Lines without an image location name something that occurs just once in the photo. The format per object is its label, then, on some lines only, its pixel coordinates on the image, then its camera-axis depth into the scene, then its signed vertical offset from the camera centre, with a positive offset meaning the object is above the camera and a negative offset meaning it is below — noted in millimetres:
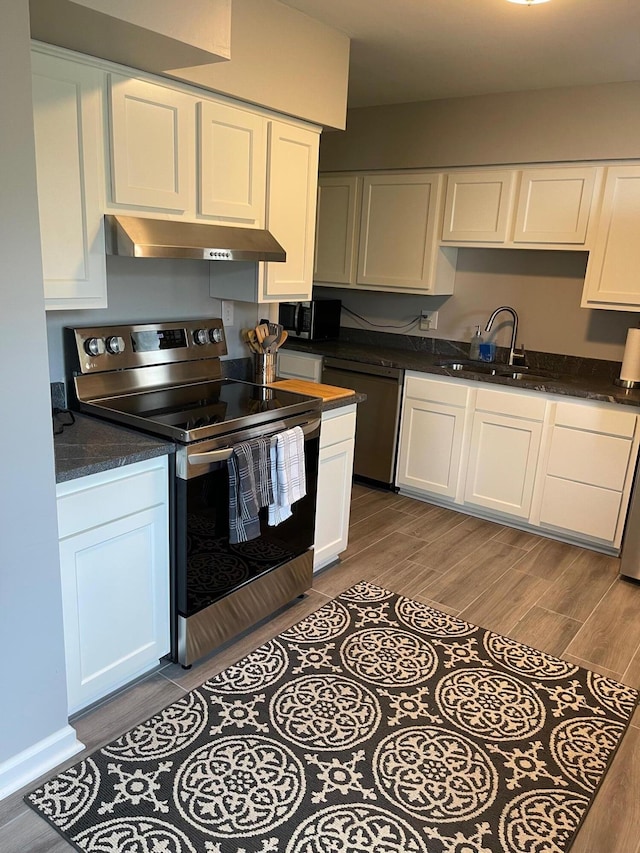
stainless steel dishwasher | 4133 -882
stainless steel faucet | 4195 -383
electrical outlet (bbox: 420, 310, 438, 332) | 4594 -293
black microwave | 4634 -329
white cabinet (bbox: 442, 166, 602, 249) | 3580 +444
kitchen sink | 4043 -557
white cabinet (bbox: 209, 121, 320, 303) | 2836 +232
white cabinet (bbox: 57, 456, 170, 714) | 1949 -1001
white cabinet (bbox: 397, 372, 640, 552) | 3424 -981
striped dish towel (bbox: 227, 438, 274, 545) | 2293 -779
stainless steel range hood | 2197 +94
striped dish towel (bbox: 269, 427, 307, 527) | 2449 -768
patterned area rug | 1752 -1491
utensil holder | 3119 -463
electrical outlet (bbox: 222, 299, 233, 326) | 3113 -211
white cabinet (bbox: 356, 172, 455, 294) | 4145 +283
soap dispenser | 4332 -415
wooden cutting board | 2951 -543
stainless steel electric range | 2234 -596
